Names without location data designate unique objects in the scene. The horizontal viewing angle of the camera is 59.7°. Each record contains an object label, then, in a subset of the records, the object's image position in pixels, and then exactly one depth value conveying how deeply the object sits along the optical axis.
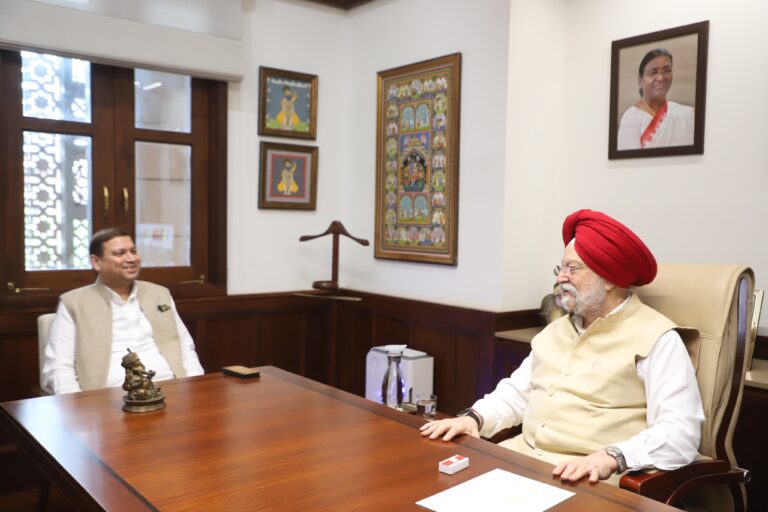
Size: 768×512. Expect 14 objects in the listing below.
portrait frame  2.98
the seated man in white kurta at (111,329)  2.89
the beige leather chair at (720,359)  1.95
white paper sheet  1.37
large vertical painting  3.69
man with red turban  1.84
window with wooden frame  3.42
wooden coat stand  4.10
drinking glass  2.33
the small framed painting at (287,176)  4.15
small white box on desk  1.56
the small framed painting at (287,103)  4.11
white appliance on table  3.63
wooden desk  1.42
